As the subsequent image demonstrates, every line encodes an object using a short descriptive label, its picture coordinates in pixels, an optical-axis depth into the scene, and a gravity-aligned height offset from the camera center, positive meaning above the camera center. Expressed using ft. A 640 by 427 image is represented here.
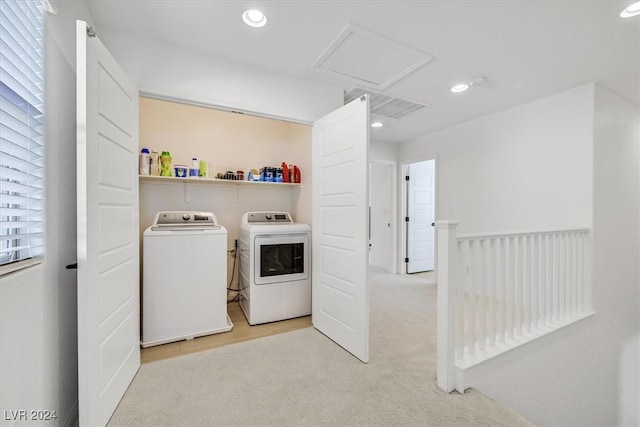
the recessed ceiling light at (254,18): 5.96 +4.39
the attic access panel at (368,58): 6.77 +4.31
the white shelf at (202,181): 9.52 +1.15
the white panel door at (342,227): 6.79 -0.44
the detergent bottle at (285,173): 11.33 +1.59
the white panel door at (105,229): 4.08 -0.32
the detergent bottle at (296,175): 11.39 +1.51
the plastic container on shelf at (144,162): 8.77 +1.58
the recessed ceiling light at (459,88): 9.35 +4.37
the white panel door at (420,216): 16.83 -0.31
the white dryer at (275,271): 9.00 -2.10
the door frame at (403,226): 16.62 -0.94
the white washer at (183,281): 7.49 -2.04
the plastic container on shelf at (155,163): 9.64 +1.73
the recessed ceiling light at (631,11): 5.74 +4.38
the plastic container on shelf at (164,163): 9.51 +1.68
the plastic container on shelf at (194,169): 10.07 +1.53
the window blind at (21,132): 3.13 +0.99
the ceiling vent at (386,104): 9.95 +4.37
